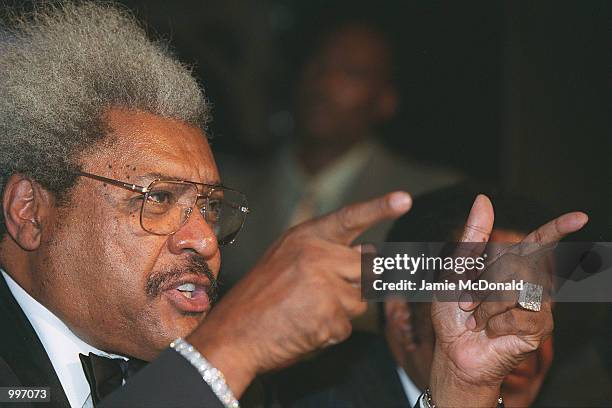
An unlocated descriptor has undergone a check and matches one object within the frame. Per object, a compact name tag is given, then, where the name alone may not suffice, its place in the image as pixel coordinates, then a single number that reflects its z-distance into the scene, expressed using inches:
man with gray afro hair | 114.2
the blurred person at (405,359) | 122.7
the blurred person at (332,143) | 142.3
